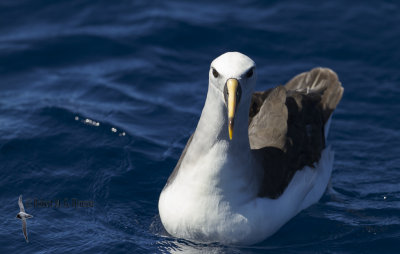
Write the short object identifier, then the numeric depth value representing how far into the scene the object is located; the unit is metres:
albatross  13.87
